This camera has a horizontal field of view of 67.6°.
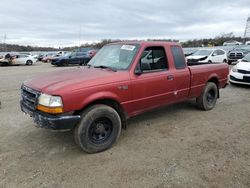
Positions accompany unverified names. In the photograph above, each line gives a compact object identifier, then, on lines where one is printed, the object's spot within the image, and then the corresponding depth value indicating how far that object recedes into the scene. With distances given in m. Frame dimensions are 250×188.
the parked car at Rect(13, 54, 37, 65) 21.59
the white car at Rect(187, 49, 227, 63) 13.99
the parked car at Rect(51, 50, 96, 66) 19.23
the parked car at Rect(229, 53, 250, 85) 7.40
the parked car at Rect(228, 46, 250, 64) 17.01
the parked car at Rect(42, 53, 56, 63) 28.29
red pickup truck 2.87
